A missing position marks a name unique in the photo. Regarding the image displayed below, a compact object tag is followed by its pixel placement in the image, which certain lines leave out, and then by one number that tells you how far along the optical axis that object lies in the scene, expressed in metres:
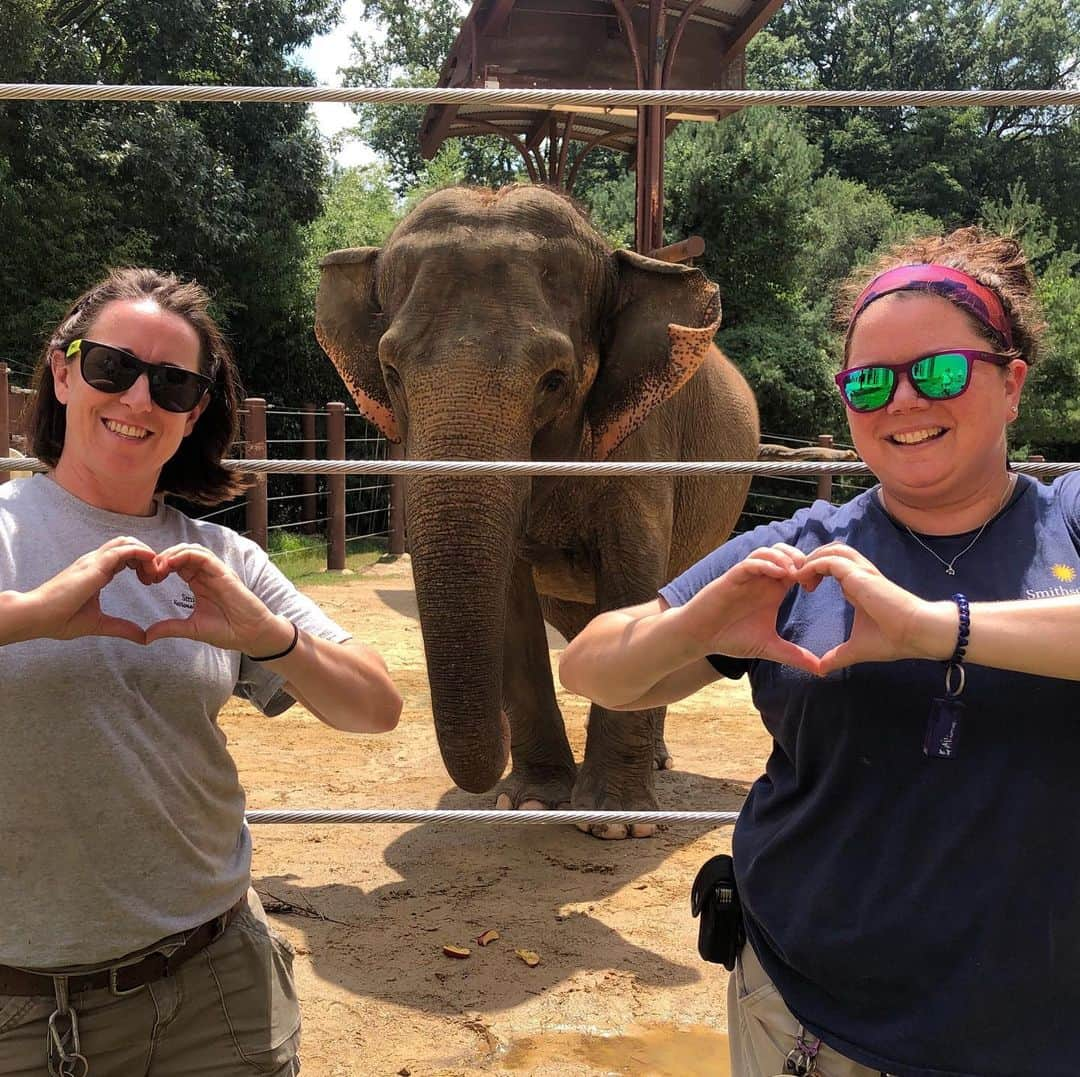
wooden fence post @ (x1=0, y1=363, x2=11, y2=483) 6.65
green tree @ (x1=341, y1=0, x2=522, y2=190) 37.16
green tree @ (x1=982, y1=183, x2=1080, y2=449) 23.28
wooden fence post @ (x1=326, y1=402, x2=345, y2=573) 12.57
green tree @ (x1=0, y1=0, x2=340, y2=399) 15.21
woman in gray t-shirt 1.48
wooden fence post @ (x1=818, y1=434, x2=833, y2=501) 13.24
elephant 3.46
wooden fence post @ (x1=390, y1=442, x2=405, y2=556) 15.09
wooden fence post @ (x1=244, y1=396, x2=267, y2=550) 10.45
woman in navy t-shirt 1.32
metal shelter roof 8.48
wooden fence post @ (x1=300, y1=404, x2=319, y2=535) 13.65
